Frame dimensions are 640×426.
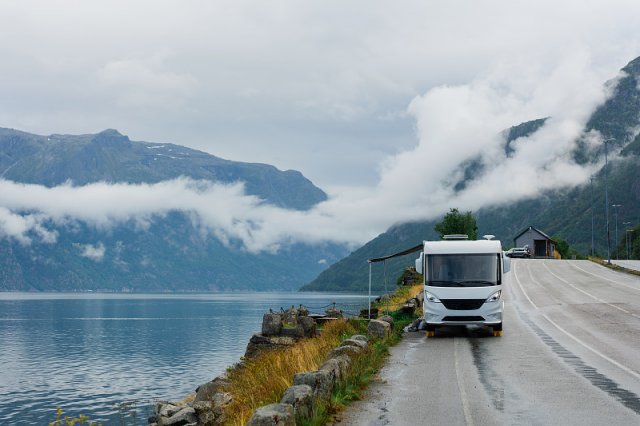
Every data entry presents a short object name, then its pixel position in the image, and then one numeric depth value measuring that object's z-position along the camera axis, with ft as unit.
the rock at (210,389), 87.29
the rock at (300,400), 33.14
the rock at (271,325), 133.49
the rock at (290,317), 137.90
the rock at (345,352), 52.75
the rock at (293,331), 130.31
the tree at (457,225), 338.34
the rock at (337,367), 42.84
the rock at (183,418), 68.59
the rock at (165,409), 85.47
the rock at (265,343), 129.77
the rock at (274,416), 28.68
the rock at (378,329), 72.95
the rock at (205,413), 62.44
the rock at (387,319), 80.99
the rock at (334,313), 137.67
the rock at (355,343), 57.21
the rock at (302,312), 147.56
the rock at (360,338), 62.24
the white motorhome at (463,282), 73.26
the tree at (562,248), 457.31
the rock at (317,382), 37.96
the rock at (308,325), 128.61
